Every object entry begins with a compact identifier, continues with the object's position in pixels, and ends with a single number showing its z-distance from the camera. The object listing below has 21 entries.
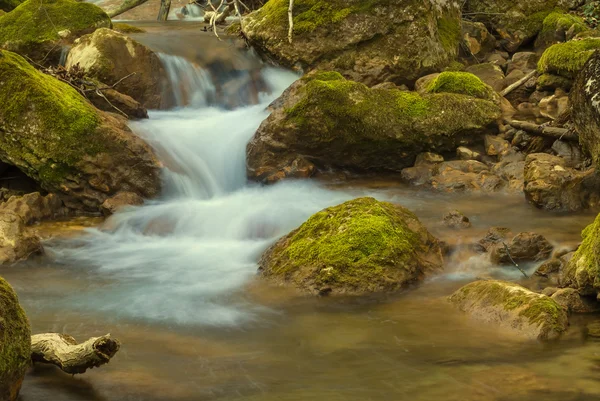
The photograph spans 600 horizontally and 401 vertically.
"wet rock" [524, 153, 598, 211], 9.16
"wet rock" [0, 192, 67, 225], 9.49
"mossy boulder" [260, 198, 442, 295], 6.90
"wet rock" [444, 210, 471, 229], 8.60
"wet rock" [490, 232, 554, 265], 7.41
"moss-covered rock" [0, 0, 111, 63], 13.35
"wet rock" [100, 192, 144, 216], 9.88
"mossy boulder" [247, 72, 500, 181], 10.95
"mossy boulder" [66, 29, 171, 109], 12.27
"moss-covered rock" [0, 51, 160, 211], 10.05
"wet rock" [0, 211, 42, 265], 8.05
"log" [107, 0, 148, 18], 10.42
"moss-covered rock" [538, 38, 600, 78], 12.01
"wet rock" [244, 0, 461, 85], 13.29
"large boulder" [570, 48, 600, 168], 7.62
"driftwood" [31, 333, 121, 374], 4.55
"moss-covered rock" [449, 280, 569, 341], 5.57
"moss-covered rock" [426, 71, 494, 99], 12.03
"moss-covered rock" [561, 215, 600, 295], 5.91
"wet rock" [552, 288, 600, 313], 6.03
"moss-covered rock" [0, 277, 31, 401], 4.09
